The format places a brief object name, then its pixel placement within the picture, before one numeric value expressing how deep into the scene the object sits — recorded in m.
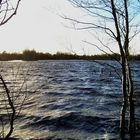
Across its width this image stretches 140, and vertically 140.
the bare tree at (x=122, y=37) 4.34
